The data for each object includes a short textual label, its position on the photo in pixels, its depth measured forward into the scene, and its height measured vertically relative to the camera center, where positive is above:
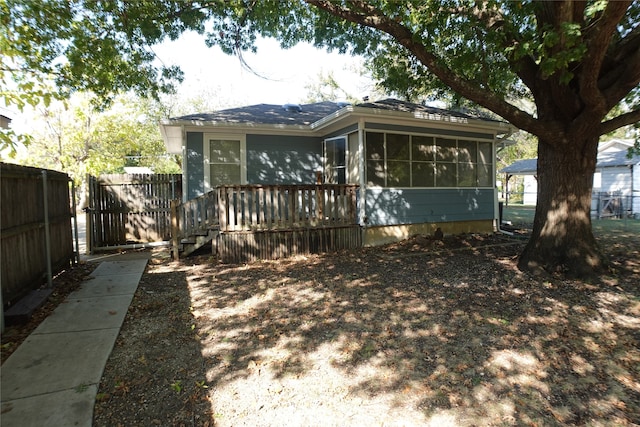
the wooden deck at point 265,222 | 7.08 -0.38
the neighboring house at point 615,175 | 16.66 +1.06
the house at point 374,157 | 8.49 +1.22
